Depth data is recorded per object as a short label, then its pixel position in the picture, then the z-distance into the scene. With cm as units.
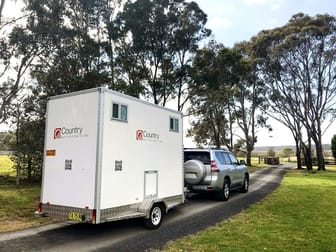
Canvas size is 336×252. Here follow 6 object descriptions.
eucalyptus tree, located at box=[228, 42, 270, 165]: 3081
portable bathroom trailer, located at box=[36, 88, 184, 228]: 588
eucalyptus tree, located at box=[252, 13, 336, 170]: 2698
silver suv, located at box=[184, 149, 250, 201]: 1005
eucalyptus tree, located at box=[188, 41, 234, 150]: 1967
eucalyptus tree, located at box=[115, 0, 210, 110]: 1711
